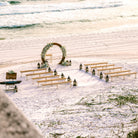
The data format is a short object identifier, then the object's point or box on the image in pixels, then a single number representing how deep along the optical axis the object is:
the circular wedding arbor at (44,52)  34.69
